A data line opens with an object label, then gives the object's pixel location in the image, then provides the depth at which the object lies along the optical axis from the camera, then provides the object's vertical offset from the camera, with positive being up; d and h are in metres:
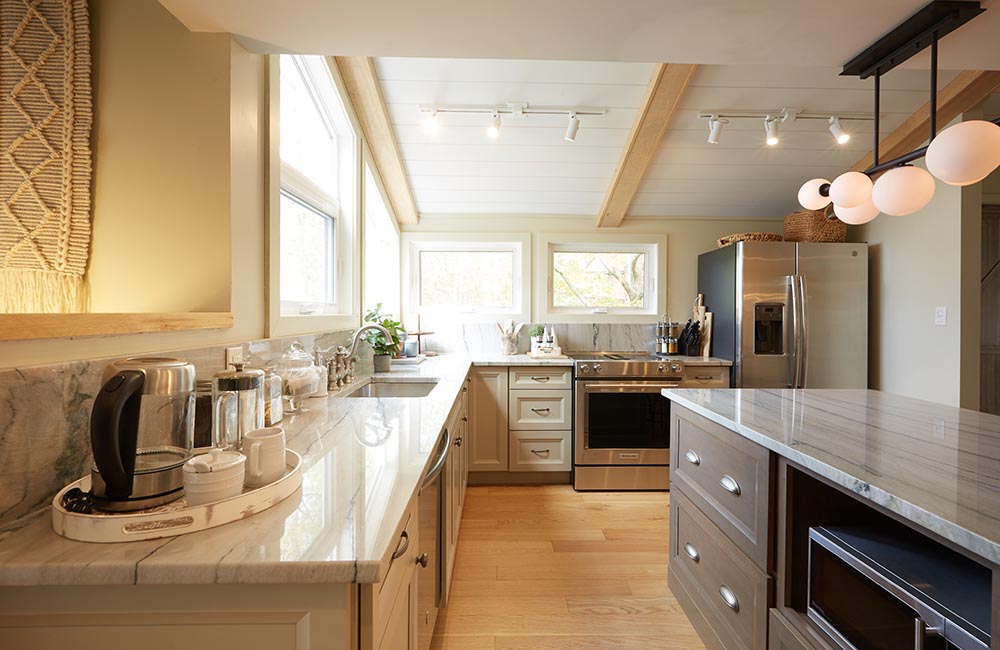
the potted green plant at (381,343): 2.66 -0.11
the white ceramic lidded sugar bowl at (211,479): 0.74 -0.27
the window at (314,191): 1.88 +0.67
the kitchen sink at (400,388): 2.38 -0.34
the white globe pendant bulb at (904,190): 1.40 +0.45
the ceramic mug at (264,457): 0.84 -0.26
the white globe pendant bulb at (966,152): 1.15 +0.48
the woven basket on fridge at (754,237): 3.11 +0.66
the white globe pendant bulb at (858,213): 1.63 +0.44
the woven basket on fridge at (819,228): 3.13 +0.73
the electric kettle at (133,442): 0.68 -0.19
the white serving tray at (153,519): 0.68 -0.32
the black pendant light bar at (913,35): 1.26 +0.92
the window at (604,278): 3.75 +0.43
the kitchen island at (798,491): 0.81 -0.37
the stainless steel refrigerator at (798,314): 3.01 +0.10
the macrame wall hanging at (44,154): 1.06 +0.44
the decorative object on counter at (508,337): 3.54 -0.08
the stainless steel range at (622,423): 3.03 -0.67
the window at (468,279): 3.72 +0.41
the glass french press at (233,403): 1.07 -0.20
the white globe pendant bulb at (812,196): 1.72 +0.53
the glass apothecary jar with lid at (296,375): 1.61 -0.19
